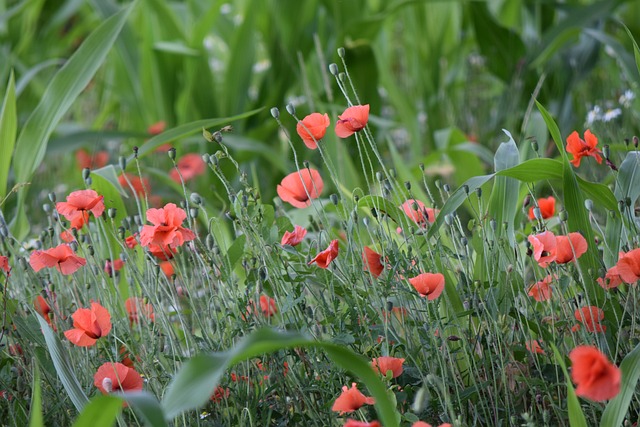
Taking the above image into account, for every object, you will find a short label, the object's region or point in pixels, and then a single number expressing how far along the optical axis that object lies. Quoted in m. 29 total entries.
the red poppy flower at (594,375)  4.47
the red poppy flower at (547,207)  4.99
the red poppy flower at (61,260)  4.82
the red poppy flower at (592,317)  4.76
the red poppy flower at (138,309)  4.96
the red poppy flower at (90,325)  4.75
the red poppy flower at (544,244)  4.71
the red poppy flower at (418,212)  4.89
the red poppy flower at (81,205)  4.85
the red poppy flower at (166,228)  4.77
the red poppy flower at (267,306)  5.00
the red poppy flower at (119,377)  4.74
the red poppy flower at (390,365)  4.71
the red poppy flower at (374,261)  4.85
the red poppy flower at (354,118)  4.78
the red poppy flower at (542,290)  4.84
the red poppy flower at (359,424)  4.50
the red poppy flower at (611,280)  4.75
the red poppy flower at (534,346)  4.78
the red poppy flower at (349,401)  4.61
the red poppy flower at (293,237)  4.81
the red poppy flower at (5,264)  4.87
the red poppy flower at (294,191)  4.89
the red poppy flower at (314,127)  4.82
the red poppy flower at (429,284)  4.69
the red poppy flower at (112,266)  5.03
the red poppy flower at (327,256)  4.72
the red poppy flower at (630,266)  4.68
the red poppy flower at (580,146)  4.89
